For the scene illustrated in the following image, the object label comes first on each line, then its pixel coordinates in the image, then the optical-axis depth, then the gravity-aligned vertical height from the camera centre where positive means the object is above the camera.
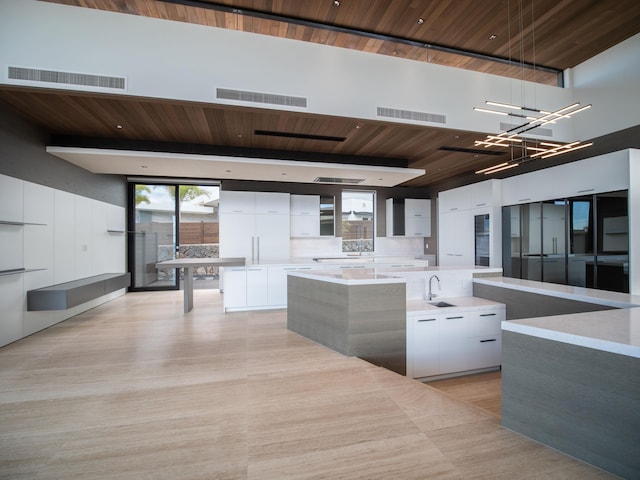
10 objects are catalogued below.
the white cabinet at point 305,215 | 6.79 +0.61
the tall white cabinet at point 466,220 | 5.51 +0.42
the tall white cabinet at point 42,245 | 3.26 -0.04
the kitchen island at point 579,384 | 1.15 -0.64
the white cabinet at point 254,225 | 6.32 +0.36
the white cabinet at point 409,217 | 7.56 +0.62
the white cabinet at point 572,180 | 3.68 +0.89
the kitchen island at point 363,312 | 2.57 -0.68
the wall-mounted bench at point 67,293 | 3.55 -0.67
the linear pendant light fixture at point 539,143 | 2.71 +1.15
